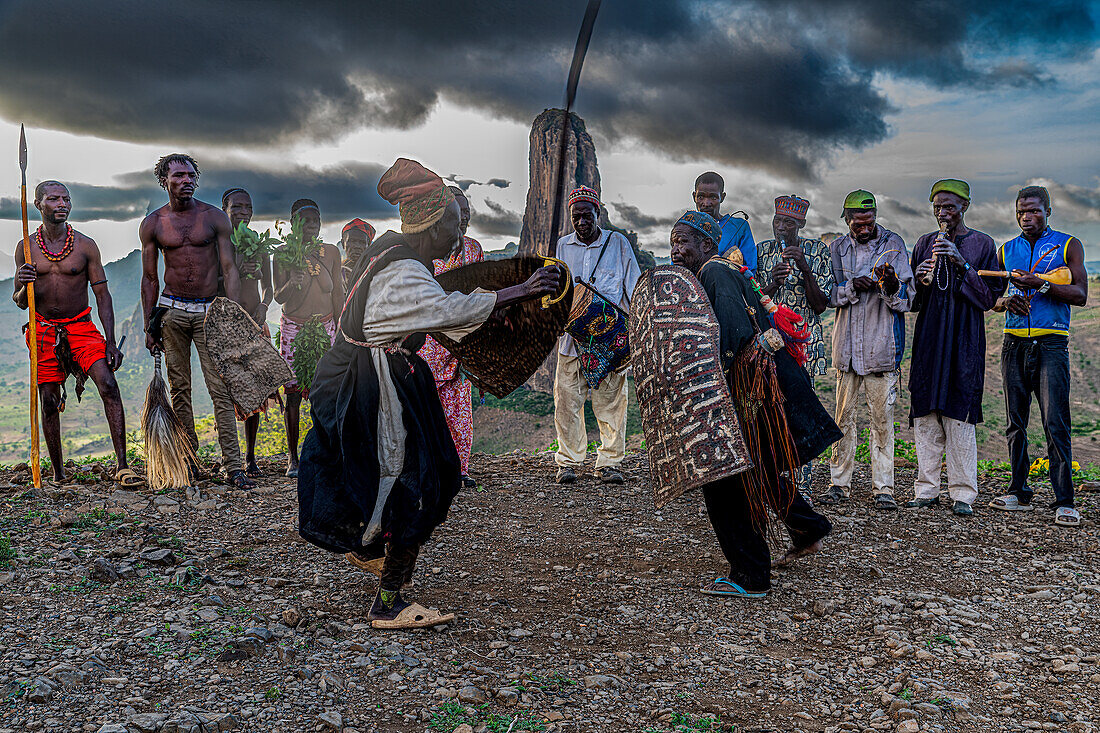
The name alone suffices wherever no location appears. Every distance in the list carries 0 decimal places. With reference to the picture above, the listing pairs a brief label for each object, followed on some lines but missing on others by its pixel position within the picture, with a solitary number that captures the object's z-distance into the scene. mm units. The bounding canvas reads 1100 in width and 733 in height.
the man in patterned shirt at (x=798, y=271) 6027
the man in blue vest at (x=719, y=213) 6215
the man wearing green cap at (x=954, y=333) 5930
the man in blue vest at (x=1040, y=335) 5812
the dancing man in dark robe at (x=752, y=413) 4066
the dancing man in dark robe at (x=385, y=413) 3434
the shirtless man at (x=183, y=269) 6082
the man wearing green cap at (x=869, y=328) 6023
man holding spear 6297
